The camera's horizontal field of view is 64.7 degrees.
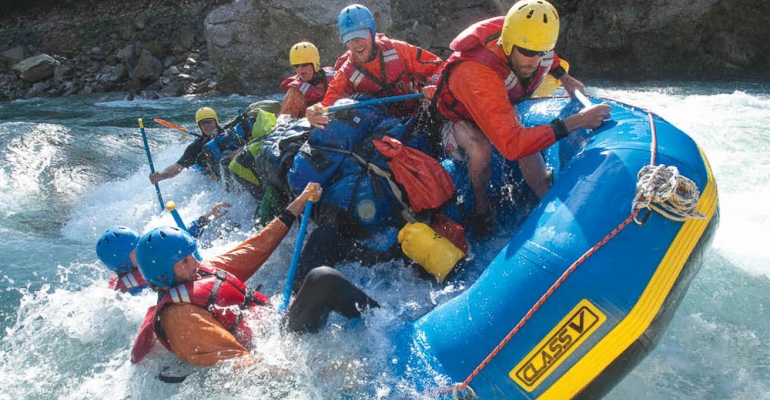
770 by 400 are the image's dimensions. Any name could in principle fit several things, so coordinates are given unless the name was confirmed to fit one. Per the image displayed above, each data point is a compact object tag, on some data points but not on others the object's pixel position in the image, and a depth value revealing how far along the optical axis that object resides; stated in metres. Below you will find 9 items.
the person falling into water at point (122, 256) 3.65
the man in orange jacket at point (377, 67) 4.75
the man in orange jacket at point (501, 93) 3.21
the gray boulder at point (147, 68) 14.41
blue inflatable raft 2.46
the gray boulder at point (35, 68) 15.12
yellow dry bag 3.58
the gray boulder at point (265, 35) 12.25
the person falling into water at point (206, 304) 2.96
